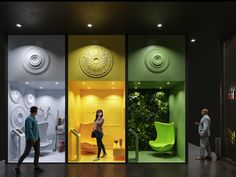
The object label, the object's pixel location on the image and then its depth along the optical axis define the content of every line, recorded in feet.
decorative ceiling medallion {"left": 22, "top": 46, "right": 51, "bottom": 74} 27.43
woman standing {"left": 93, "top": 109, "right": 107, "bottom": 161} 28.22
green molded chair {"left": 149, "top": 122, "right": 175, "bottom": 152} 29.55
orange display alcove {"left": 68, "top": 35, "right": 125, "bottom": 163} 27.40
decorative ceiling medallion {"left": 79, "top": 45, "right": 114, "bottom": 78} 27.37
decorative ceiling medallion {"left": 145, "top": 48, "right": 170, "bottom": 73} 27.20
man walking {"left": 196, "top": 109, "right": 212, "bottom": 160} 29.70
